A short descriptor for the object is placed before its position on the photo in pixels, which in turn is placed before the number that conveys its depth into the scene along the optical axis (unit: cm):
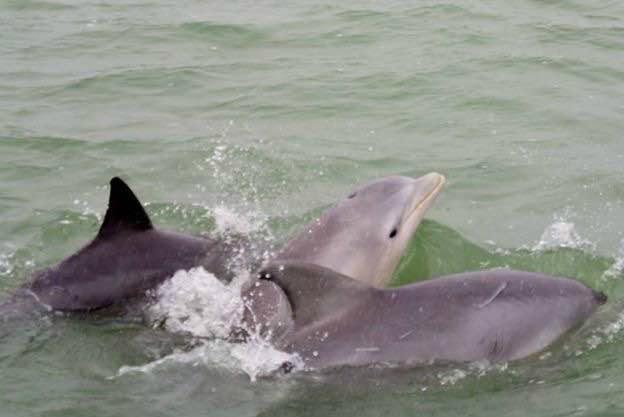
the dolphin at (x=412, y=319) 1448
